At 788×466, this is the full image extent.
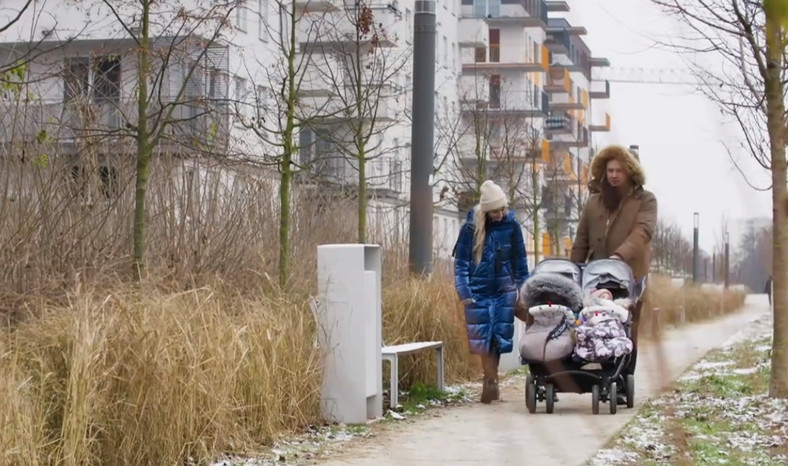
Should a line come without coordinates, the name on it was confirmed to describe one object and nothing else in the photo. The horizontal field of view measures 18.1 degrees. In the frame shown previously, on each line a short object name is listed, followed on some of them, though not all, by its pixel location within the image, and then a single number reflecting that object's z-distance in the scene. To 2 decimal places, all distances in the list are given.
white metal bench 15.81
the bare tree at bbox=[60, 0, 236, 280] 16.33
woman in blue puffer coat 17.00
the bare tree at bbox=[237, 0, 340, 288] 18.20
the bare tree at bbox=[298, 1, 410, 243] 18.57
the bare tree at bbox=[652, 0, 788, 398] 3.97
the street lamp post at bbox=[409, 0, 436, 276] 19.76
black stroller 15.23
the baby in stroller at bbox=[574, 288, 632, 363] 15.27
